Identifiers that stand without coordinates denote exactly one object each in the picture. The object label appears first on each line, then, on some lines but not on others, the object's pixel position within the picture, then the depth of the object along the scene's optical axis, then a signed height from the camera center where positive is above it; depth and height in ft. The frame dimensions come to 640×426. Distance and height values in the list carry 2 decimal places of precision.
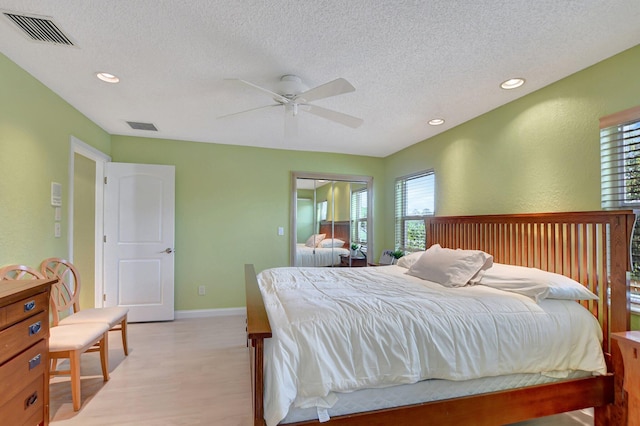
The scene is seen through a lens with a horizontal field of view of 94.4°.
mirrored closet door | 15.33 -0.21
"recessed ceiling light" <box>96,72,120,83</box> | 7.64 +3.67
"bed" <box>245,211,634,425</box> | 4.83 -2.21
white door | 12.58 -1.01
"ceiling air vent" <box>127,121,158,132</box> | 11.49 +3.61
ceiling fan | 6.70 +2.90
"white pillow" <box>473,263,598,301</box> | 6.17 -1.54
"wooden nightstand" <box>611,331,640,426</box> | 5.26 -2.78
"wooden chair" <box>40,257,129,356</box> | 8.13 -2.57
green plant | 13.74 -1.80
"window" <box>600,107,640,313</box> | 6.20 +1.03
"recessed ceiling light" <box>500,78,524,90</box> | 7.68 +3.50
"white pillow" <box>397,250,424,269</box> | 10.45 -1.62
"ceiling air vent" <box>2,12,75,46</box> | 5.53 +3.70
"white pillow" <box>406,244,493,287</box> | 7.97 -1.44
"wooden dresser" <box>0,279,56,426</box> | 4.72 -2.37
